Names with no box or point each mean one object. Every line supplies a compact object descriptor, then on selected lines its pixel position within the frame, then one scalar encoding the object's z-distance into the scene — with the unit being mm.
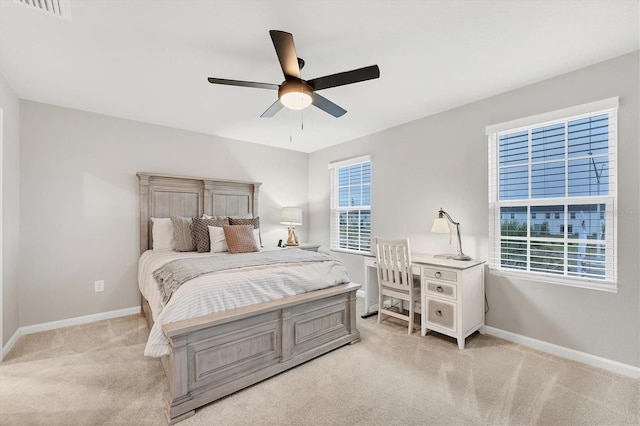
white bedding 1857
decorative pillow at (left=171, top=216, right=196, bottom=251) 3365
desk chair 3012
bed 1795
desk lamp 3069
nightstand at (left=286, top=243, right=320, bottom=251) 4520
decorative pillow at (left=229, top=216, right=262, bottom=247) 3771
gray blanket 2078
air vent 1674
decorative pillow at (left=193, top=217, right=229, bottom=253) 3359
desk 2652
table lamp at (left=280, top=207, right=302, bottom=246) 4668
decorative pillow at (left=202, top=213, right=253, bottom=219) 4338
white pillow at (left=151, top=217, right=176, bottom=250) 3496
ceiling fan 1720
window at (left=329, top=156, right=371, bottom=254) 4445
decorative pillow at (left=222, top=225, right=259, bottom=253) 3217
